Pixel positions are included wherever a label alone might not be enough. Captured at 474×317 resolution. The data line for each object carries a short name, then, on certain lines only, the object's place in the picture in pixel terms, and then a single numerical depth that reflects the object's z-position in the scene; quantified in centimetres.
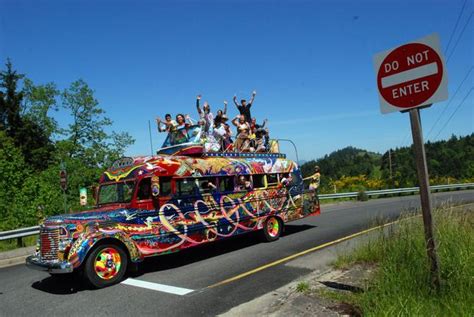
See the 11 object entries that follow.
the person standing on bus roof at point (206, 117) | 1170
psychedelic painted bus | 737
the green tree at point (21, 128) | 4306
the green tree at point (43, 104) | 4350
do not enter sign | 445
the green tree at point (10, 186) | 1431
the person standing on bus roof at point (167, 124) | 1157
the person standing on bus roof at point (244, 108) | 1441
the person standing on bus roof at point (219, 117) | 1312
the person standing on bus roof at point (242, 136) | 1241
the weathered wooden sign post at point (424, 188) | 466
